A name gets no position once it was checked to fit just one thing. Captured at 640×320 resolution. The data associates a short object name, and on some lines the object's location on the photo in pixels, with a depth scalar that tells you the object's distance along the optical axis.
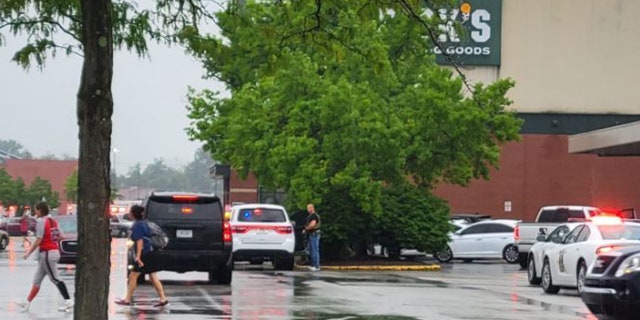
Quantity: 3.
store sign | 63.09
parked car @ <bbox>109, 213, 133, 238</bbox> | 79.12
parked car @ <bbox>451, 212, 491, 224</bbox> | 47.78
